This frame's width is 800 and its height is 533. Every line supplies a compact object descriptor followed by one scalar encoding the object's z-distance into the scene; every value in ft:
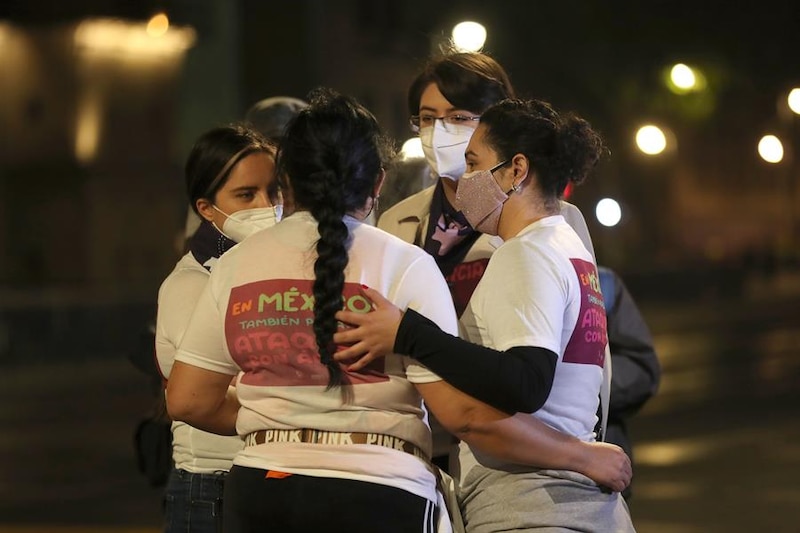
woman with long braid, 18.04
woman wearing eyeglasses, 25.18
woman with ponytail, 18.08
